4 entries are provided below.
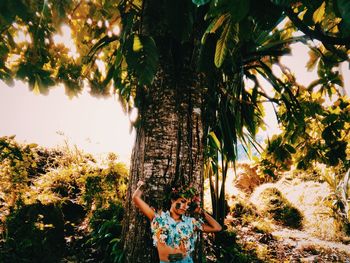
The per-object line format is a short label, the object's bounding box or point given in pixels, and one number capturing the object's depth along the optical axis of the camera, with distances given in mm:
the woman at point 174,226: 1916
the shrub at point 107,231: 2730
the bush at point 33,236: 2699
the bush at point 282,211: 6385
